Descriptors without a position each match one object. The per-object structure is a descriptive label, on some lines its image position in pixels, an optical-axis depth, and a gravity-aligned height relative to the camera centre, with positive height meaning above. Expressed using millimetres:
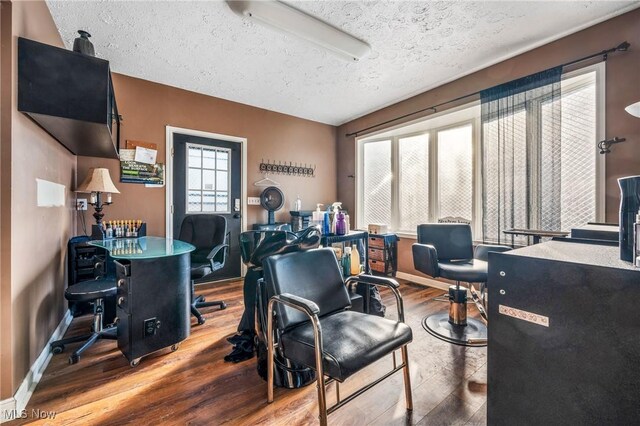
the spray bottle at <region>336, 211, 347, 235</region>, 2217 -89
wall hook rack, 4391 +733
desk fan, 4246 +180
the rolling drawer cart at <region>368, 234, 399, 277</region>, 3877 -588
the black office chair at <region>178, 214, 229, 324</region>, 2885 -289
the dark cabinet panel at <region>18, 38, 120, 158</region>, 1636 +780
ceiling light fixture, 2117 +1544
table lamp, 2785 +261
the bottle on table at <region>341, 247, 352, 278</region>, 2133 -386
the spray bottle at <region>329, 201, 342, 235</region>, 2230 -51
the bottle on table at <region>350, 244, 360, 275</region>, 2150 -380
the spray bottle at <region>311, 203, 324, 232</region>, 2307 -44
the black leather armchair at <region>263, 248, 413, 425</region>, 1188 -579
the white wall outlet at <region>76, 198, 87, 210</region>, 3060 +93
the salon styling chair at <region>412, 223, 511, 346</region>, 2318 -480
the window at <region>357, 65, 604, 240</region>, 2449 +552
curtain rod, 2209 +1343
